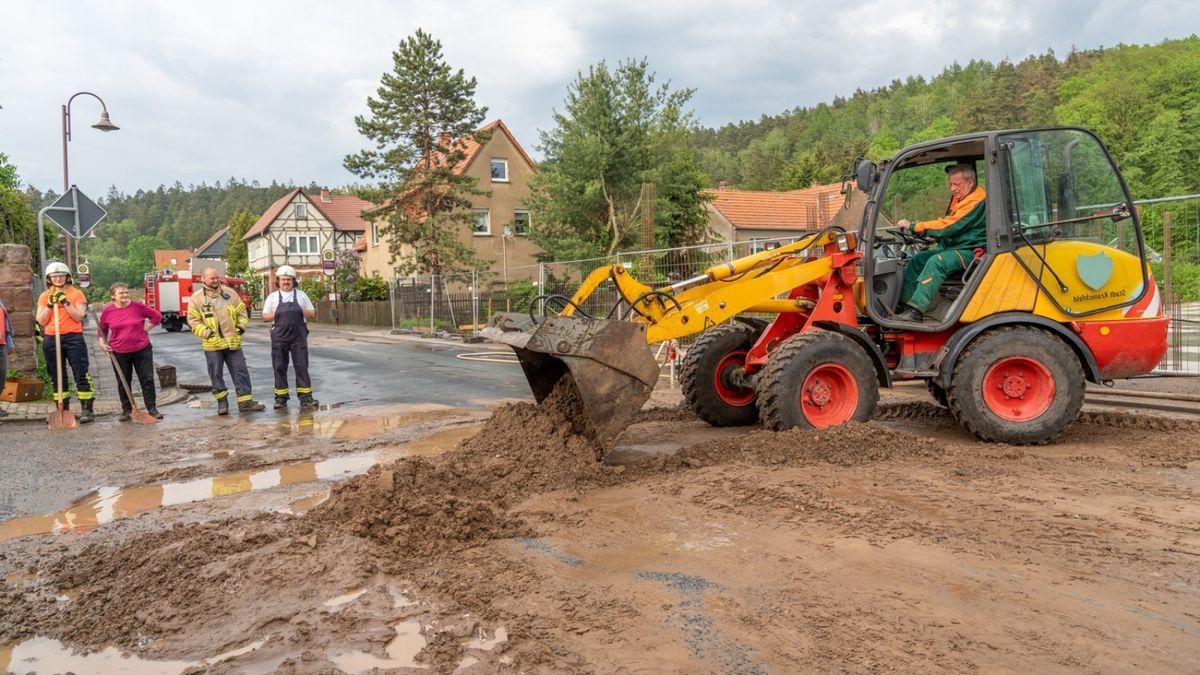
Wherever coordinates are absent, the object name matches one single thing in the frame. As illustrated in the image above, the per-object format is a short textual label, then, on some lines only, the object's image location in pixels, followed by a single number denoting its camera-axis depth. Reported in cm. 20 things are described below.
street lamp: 1808
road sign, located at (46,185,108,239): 1258
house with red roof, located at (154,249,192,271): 11975
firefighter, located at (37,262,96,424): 963
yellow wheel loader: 638
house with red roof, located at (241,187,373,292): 6525
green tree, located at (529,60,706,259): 2725
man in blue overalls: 1029
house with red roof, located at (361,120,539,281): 3959
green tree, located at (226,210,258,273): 8444
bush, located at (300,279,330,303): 4265
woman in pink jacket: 962
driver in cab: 687
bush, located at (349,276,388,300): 3894
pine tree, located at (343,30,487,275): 3222
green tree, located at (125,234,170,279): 12316
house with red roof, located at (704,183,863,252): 3888
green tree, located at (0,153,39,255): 1494
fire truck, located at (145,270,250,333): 3569
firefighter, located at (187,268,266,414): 1006
